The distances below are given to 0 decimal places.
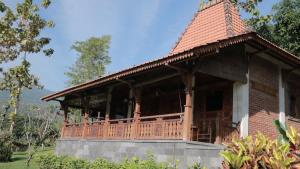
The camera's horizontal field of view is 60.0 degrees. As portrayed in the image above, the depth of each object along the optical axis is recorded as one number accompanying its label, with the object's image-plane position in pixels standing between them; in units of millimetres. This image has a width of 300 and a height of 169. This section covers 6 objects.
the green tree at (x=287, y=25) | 13950
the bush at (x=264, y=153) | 3637
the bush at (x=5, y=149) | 14260
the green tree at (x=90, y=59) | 29866
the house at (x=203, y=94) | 7226
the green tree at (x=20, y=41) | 16219
